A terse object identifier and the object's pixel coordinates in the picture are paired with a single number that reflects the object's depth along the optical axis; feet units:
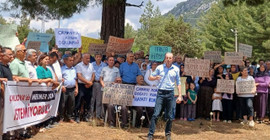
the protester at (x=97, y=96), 32.53
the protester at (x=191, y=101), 37.99
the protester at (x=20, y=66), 22.54
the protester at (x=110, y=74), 31.27
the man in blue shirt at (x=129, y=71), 31.58
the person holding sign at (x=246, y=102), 37.60
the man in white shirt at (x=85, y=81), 31.73
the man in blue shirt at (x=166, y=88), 25.96
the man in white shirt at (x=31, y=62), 24.24
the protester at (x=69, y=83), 30.58
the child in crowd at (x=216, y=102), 38.78
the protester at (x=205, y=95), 39.04
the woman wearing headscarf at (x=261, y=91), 39.40
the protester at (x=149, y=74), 32.99
